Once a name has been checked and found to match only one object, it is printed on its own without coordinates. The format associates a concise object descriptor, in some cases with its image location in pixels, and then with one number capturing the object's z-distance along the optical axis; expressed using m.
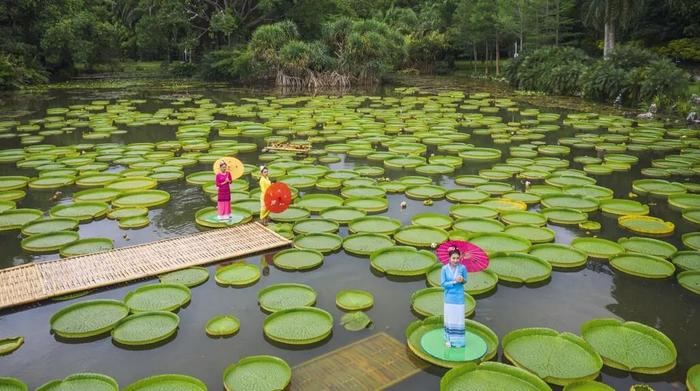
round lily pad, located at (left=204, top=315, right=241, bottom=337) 6.14
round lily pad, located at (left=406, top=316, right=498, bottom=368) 5.43
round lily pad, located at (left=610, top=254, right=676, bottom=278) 7.40
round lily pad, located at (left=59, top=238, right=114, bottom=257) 8.19
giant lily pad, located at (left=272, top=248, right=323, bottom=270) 7.79
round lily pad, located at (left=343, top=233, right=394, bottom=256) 8.35
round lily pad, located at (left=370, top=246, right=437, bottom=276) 7.61
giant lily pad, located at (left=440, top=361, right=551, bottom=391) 4.93
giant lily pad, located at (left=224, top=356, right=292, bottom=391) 5.05
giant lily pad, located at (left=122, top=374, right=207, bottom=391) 4.98
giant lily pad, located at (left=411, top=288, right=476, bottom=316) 6.48
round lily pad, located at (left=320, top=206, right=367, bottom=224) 9.54
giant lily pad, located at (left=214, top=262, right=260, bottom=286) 7.34
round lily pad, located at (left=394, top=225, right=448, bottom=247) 8.55
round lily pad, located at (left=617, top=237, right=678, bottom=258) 8.00
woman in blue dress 5.30
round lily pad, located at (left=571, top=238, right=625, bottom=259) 8.08
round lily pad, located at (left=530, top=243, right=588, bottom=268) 7.83
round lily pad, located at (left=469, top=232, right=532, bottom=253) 8.23
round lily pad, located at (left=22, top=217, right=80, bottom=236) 9.06
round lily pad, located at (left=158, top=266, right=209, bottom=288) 7.30
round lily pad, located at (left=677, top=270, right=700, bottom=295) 6.98
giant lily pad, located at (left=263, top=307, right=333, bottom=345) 5.92
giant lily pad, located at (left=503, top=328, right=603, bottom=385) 5.18
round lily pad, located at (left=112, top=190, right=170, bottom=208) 10.34
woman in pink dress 9.09
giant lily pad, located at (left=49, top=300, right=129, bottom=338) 6.09
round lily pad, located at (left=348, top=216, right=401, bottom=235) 9.03
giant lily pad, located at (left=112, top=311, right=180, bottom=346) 5.95
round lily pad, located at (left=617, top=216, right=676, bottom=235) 8.88
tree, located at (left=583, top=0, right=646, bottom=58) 24.77
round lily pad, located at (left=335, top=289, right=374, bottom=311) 6.68
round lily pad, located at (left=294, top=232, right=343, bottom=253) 8.40
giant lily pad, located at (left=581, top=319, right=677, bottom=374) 5.39
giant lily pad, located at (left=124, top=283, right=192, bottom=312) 6.59
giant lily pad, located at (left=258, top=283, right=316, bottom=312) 6.64
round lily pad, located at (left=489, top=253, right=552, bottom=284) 7.37
